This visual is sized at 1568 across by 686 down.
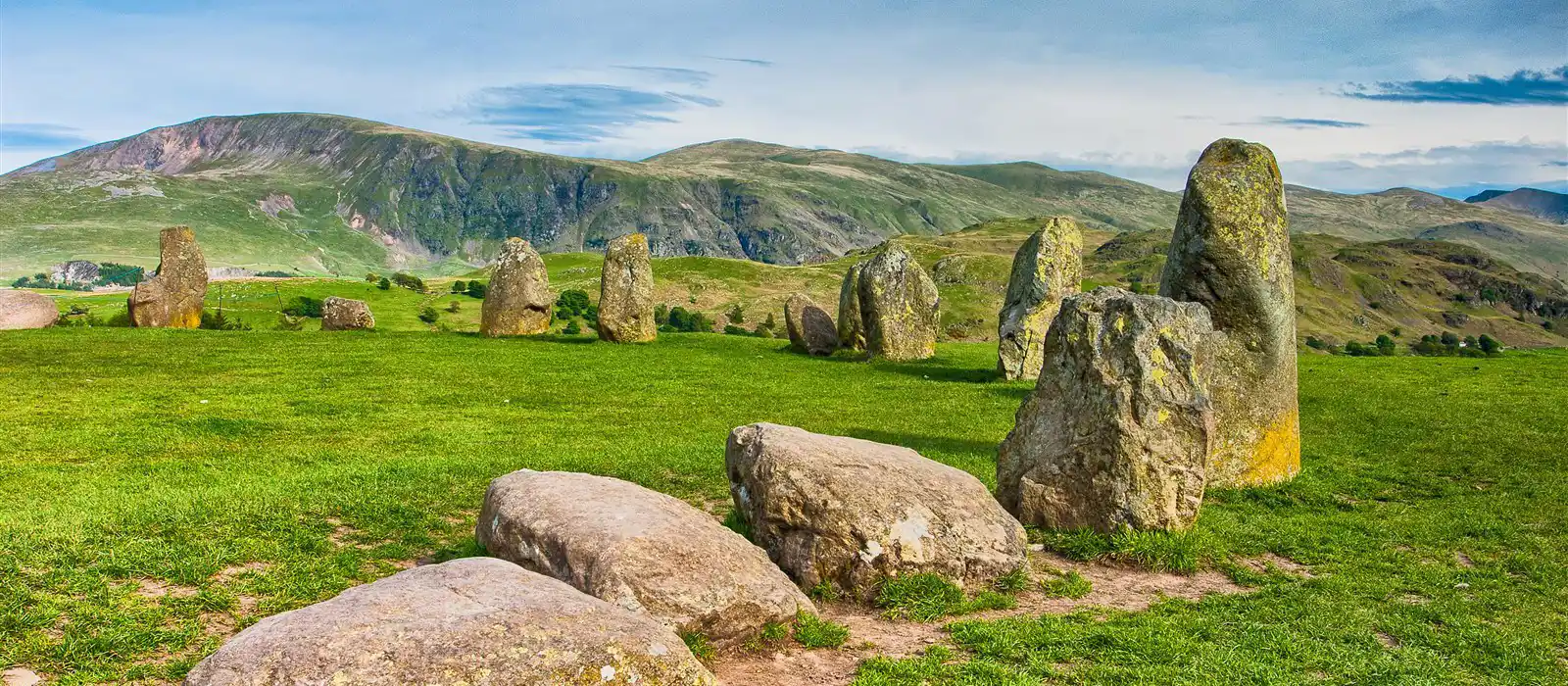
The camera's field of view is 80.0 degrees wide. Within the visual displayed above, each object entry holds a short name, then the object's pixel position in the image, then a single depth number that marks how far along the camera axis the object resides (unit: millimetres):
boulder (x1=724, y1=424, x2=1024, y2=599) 8953
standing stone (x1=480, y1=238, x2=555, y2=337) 33062
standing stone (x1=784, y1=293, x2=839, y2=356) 31703
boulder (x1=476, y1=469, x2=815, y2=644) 7203
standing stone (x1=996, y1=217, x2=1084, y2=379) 25203
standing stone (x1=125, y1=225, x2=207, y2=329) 31609
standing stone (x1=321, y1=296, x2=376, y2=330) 35500
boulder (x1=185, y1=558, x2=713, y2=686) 5148
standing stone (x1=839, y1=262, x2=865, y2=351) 31156
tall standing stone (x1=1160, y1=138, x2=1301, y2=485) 13977
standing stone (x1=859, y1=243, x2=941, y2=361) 29219
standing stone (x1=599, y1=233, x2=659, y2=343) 32062
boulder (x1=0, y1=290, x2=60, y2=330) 29273
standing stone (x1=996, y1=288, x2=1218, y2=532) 10656
